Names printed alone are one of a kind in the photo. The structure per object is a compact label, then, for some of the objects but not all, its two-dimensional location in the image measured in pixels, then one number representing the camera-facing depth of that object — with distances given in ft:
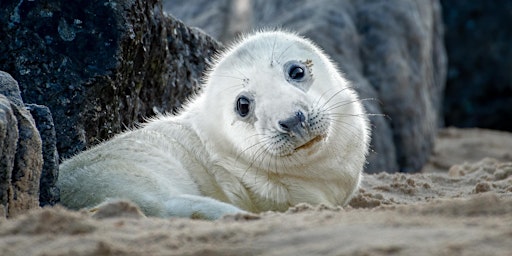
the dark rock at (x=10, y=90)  25.91
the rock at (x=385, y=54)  64.44
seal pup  28.48
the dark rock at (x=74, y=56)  33.37
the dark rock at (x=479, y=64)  87.35
